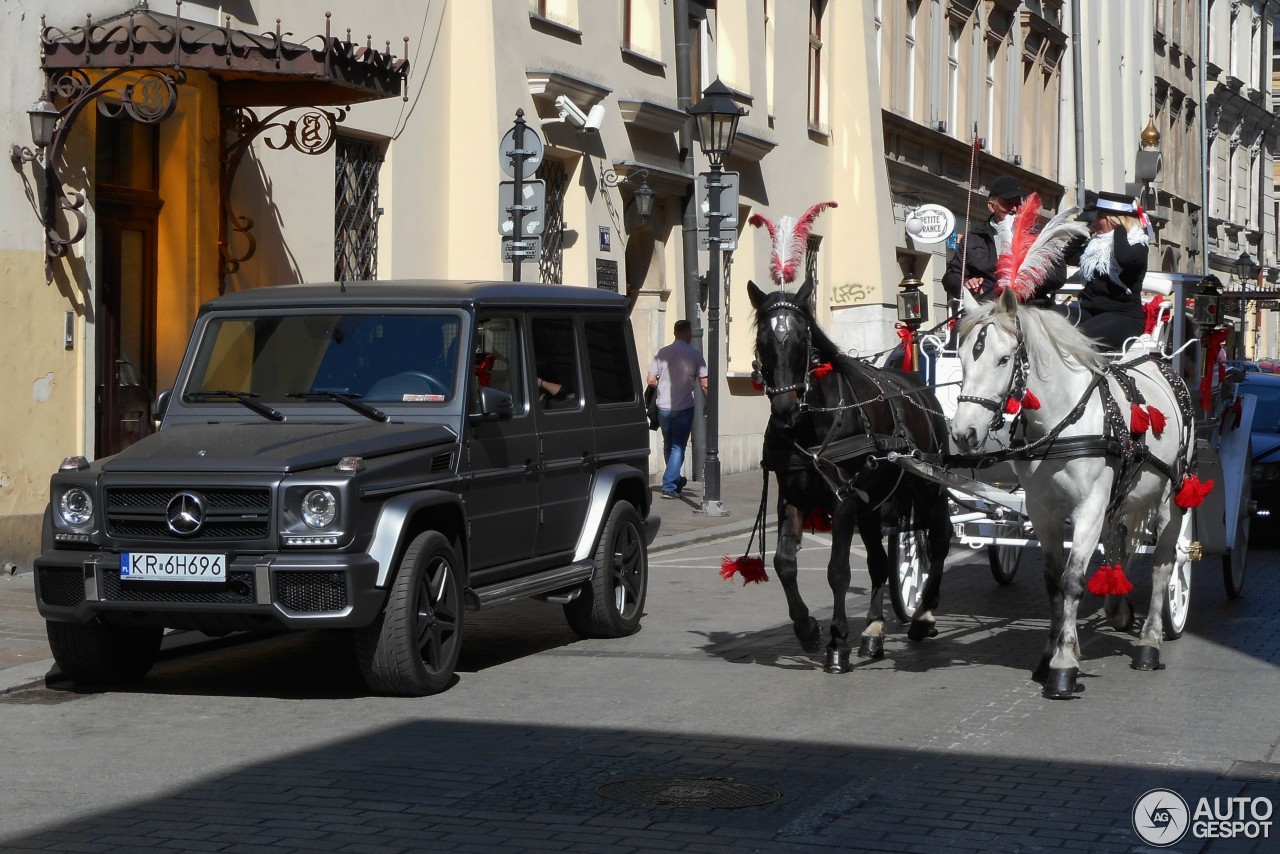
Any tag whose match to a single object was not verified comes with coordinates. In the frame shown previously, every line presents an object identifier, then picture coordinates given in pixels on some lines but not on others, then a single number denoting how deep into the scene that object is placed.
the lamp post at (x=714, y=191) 19.52
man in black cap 10.99
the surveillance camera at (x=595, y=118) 21.58
